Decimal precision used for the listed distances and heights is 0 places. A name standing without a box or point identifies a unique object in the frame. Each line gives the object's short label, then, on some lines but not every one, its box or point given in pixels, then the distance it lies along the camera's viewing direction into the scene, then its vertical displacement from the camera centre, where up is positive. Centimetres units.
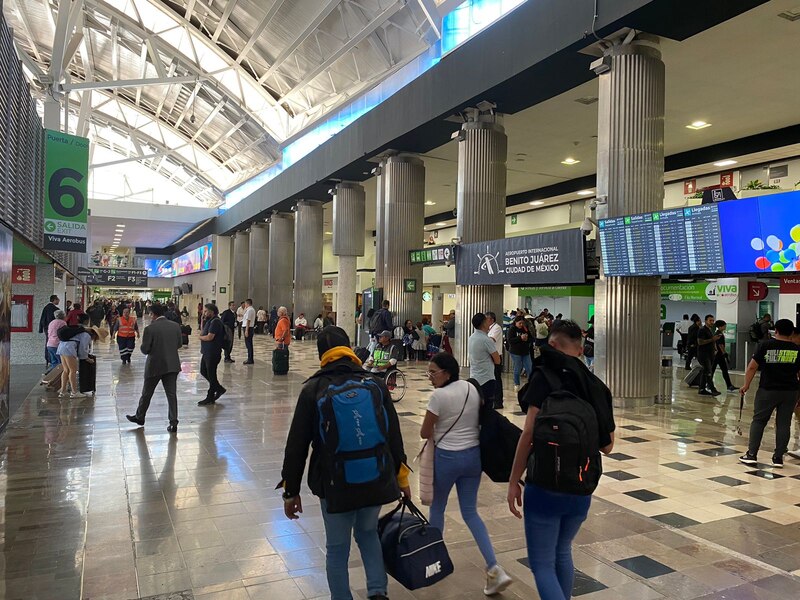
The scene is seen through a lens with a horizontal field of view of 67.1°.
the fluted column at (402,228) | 1798 +216
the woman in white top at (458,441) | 329 -78
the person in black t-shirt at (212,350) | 951 -81
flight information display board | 795 +89
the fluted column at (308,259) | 2661 +178
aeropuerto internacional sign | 1089 +81
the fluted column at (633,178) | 959 +196
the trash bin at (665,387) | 1024 -148
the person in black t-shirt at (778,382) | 592 -81
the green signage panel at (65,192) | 1084 +194
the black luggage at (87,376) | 1014 -131
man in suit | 734 -70
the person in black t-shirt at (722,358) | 1225 -118
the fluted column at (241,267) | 3734 +201
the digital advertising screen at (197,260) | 4081 +288
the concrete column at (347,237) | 2212 +229
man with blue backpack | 263 -70
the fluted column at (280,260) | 3083 +202
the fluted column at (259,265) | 3412 +195
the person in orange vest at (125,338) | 1556 -101
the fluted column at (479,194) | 1391 +251
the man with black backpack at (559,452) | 247 -64
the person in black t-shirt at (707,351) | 1155 -99
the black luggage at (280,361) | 1343 -138
